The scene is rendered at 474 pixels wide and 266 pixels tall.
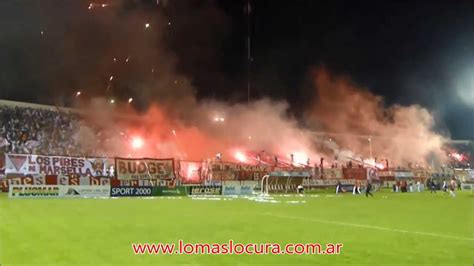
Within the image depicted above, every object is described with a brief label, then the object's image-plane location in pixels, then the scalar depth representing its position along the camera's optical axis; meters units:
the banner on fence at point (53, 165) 34.19
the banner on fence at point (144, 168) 39.34
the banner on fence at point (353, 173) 56.06
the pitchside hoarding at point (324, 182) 51.28
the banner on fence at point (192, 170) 44.22
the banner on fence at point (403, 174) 63.15
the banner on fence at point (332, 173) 54.61
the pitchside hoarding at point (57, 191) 31.91
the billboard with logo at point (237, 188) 42.31
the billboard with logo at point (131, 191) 36.78
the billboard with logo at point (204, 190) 40.78
